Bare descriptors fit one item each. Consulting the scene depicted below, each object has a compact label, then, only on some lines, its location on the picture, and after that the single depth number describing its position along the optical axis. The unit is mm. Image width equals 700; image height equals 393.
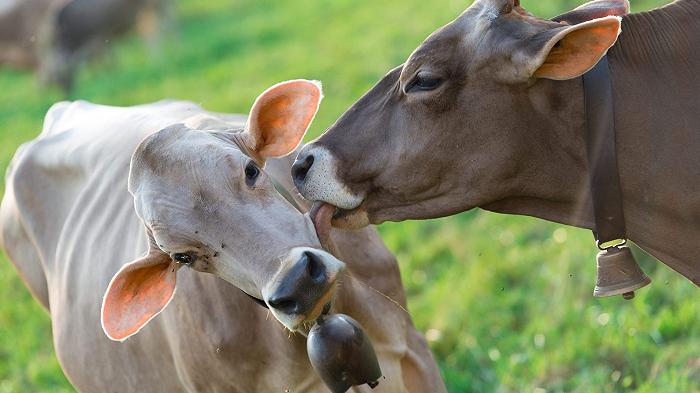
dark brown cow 8695
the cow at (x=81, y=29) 37937
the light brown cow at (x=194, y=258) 8383
